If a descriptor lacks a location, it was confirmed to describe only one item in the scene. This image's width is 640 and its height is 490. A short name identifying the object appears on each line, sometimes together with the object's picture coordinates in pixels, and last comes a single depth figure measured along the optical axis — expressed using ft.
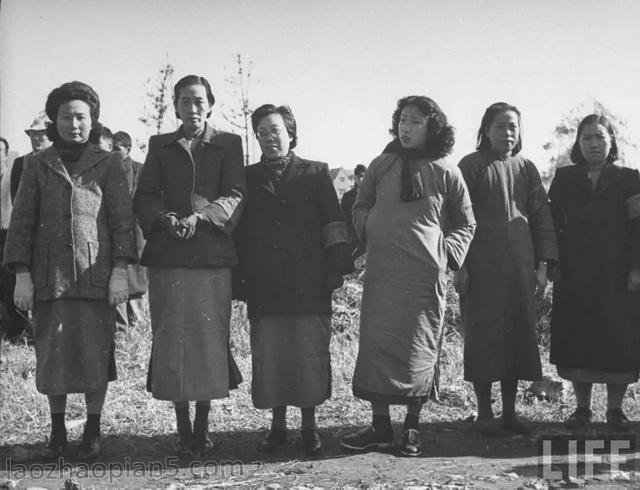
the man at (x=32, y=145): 18.40
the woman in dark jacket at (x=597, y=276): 15.90
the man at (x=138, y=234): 22.58
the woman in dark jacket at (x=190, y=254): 13.62
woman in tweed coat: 13.25
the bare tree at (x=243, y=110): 36.96
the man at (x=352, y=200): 25.57
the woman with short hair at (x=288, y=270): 14.08
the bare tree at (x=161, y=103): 37.55
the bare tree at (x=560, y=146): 52.25
